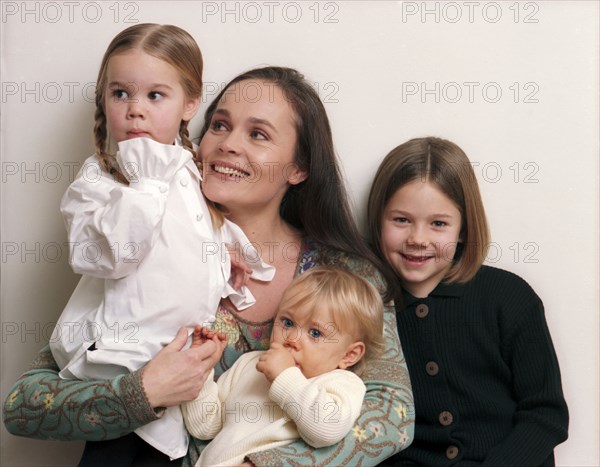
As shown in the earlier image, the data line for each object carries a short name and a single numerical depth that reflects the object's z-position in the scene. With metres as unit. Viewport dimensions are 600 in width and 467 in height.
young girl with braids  1.68
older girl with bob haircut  2.03
